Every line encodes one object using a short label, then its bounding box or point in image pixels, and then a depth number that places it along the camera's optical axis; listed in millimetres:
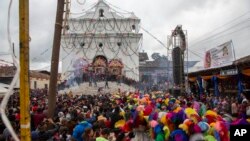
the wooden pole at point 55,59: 11008
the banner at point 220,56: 20238
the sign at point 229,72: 19641
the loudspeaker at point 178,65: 28406
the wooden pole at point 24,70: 3268
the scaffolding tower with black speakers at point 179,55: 28375
